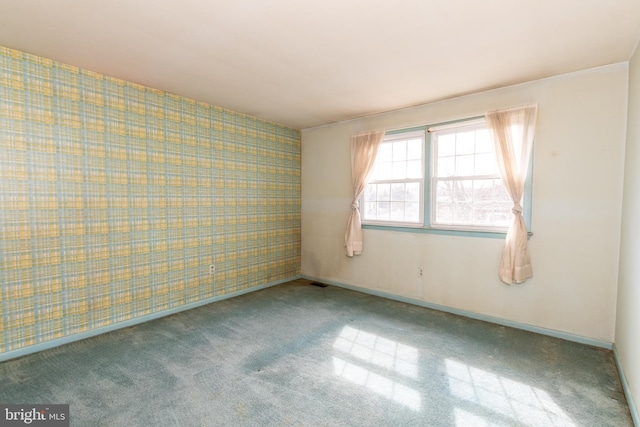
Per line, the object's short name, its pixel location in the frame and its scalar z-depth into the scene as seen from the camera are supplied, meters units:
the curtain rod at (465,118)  2.89
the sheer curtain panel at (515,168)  2.87
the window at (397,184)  3.73
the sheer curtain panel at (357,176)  4.06
